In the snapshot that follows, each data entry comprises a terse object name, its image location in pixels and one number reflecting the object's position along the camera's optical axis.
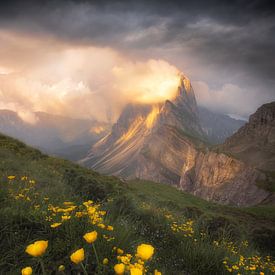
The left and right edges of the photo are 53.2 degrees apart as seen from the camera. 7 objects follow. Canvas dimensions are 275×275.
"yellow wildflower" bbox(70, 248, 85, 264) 2.20
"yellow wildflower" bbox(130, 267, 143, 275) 2.07
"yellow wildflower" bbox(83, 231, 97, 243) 2.53
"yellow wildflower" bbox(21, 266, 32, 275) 2.13
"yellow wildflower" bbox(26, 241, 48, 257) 2.24
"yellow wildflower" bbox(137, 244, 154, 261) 2.25
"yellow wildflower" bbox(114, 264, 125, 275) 2.16
